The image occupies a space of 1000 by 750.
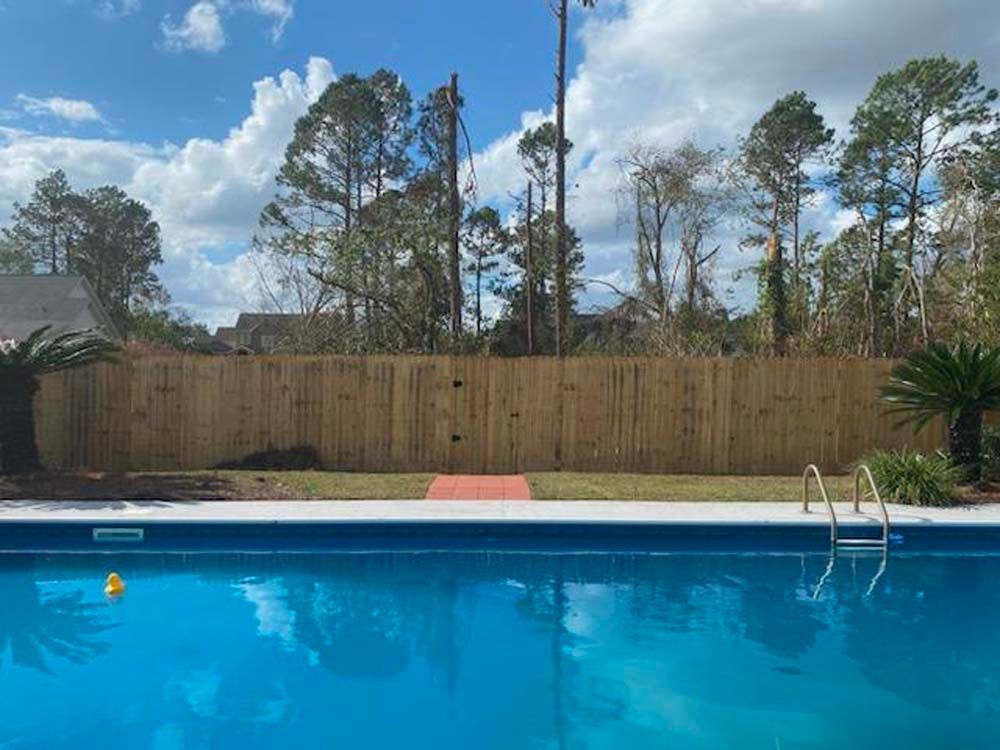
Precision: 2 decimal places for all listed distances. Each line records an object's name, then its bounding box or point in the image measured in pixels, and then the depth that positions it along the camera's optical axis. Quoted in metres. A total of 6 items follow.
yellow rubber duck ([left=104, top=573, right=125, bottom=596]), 7.12
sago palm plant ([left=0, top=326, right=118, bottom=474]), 10.81
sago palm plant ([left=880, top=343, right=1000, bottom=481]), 10.39
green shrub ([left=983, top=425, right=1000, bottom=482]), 10.95
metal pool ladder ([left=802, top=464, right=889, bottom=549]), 8.05
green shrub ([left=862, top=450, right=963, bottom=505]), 9.62
